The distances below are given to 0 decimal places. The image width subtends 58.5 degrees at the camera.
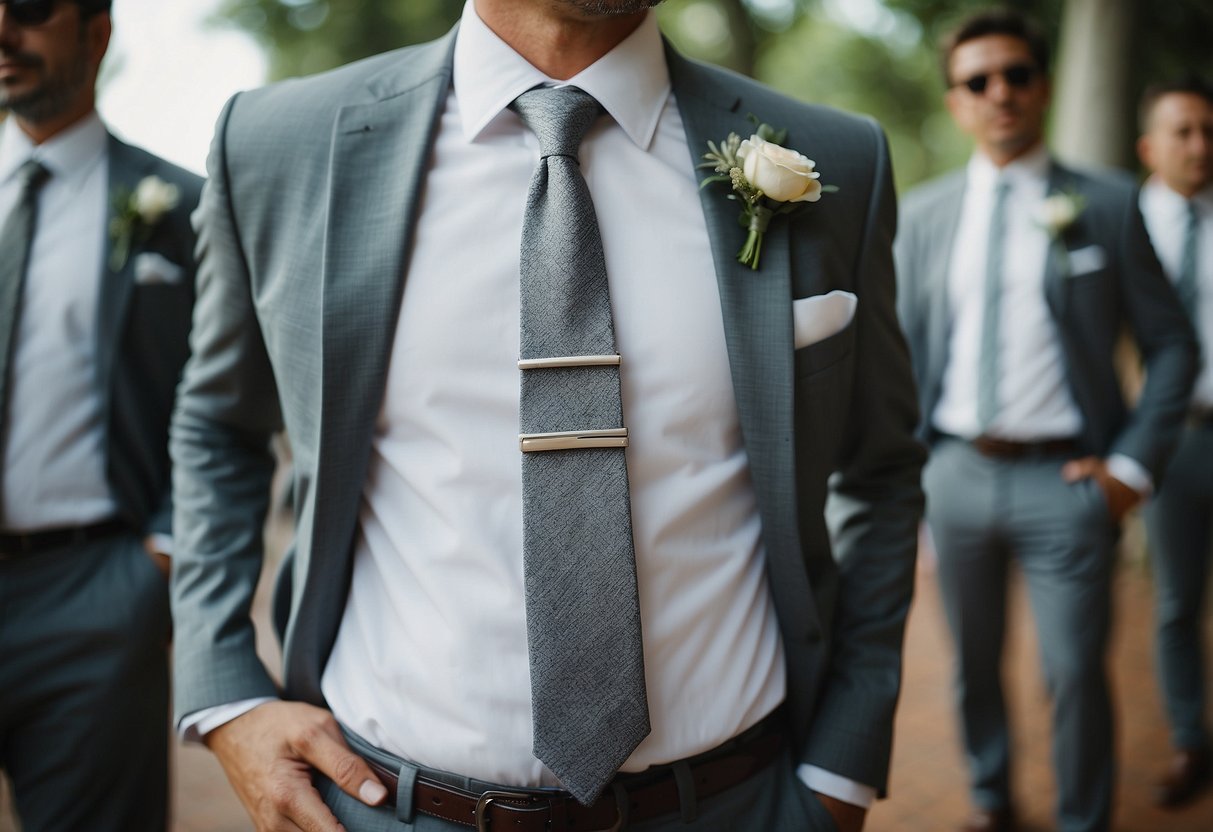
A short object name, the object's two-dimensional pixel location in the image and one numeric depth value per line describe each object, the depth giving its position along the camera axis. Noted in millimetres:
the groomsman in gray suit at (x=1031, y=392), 4289
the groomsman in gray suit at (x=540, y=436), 1594
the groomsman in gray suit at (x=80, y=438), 2812
